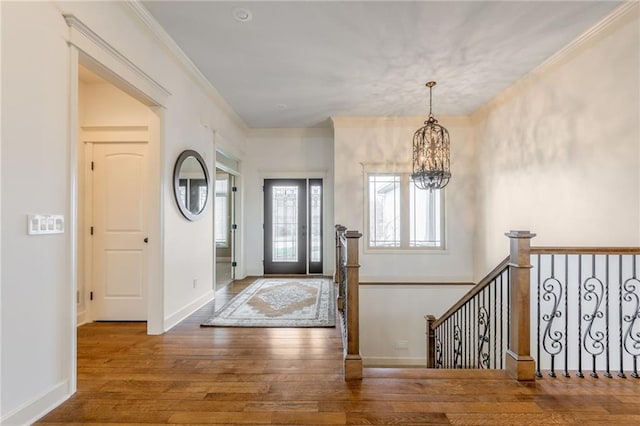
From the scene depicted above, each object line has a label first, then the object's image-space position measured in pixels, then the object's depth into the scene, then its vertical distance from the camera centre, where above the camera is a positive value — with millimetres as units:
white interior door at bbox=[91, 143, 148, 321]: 3541 -230
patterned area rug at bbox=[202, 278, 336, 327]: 3424 -1234
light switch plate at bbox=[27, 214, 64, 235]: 1773 -70
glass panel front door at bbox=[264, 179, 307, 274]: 6398 -248
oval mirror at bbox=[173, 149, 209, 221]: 3447 +348
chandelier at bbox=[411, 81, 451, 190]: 4160 +725
